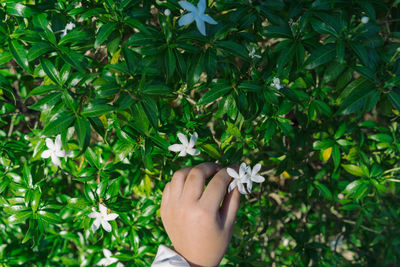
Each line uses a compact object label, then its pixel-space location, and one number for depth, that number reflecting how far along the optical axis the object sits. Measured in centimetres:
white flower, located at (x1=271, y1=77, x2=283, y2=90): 63
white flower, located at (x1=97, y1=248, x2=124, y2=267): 79
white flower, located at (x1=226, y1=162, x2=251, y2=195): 62
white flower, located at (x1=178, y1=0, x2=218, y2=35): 57
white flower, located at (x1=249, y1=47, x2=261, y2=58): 63
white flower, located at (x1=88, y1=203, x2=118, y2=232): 67
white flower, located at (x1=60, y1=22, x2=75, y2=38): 64
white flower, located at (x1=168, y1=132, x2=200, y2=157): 65
